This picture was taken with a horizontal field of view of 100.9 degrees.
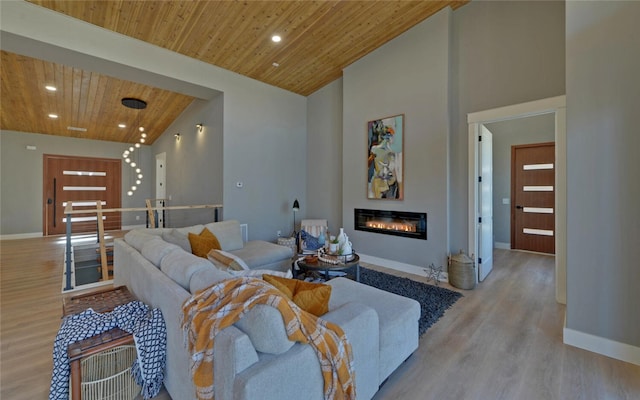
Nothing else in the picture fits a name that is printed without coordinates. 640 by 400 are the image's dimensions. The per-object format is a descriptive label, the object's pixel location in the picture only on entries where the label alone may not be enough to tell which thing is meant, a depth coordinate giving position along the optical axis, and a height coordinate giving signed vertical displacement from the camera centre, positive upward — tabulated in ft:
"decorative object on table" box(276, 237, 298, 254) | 16.48 -2.69
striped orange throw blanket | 3.77 -1.96
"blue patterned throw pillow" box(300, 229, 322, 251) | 14.07 -2.32
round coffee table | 9.46 -2.39
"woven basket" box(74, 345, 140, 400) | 5.01 -3.45
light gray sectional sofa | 3.50 -2.29
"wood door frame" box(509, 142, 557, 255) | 18.80 +0.16
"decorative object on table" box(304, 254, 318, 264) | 10.17 -2.34
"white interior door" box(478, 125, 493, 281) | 12.57 -0.27
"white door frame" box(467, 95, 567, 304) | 10.27 +2.39
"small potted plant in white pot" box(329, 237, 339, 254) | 10.48 -1.84
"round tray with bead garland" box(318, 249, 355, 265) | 9.96 -2.24
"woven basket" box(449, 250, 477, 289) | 11.61 -3.19
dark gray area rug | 9.09 -3.85
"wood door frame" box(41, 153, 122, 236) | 23.72 +0.78
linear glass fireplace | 13.57 -1.25
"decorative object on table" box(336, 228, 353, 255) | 10.41 -1.82
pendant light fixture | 18.43 +6.80
